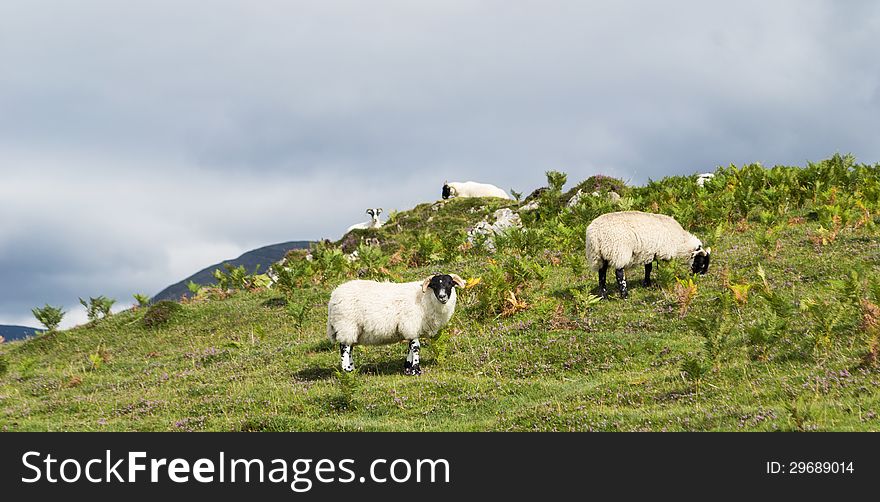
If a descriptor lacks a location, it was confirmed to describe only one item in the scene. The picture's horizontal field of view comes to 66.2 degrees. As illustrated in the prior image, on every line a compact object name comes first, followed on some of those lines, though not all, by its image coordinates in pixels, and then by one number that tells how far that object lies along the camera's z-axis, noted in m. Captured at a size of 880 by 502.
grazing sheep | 18.64
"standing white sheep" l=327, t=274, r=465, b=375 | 14.46
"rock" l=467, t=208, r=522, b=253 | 31.53
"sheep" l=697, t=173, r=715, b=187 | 35.01
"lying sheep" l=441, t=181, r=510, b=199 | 49.97
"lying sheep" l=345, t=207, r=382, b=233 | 47.60
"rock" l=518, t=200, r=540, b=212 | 37.86
